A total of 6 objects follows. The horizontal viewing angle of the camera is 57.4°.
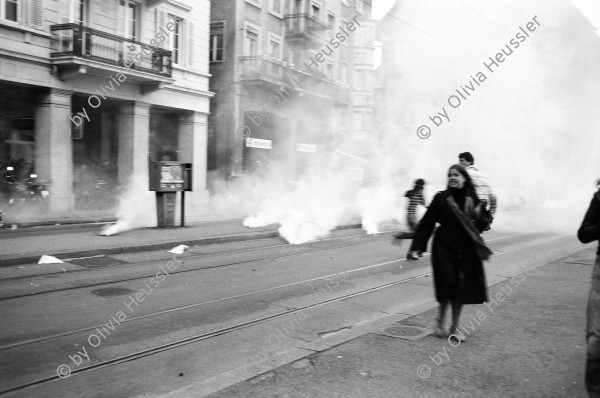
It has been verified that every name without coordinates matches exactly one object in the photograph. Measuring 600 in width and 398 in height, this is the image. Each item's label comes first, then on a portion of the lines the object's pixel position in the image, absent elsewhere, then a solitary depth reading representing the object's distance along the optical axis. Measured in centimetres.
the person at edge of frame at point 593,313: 366
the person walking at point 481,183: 717
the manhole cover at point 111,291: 701
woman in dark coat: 507
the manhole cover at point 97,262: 919
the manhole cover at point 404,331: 523
